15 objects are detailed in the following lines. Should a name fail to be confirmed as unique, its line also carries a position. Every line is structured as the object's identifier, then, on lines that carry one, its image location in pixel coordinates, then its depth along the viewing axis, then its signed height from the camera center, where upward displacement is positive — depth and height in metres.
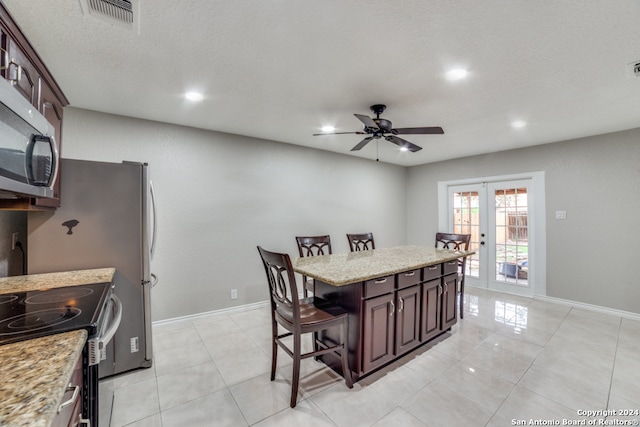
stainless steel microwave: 1.07 +0.31
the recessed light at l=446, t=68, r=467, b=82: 2.05 +1.09
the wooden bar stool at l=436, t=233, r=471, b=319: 3.36 -0.36
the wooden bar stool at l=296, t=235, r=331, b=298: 3.29 -0.35
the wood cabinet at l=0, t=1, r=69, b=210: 1.33 +0.80
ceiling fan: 2.46 +0.79
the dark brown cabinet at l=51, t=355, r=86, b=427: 0.83 -0.65
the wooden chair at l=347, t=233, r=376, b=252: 3.59 -0.34
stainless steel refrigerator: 1.97 -0.17
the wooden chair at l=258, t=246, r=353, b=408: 1.81 -0.75
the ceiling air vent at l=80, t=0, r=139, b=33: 1.40 +1.10
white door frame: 4.09 -0.26
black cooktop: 1.04 -0.44
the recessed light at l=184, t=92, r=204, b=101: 2.46 +1.10
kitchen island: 2.02 -0.70
